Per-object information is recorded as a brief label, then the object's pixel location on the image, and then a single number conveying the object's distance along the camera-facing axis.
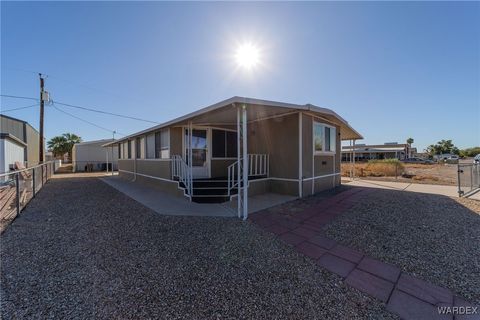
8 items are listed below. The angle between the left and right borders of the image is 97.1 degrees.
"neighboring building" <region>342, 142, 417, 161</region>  45.38
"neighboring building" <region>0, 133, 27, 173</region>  11.71
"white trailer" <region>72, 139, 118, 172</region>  23.22
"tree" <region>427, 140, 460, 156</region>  61.59
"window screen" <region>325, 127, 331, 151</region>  8.23
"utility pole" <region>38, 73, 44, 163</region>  14.69
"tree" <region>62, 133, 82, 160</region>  29.67
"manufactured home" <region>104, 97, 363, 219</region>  6.50
